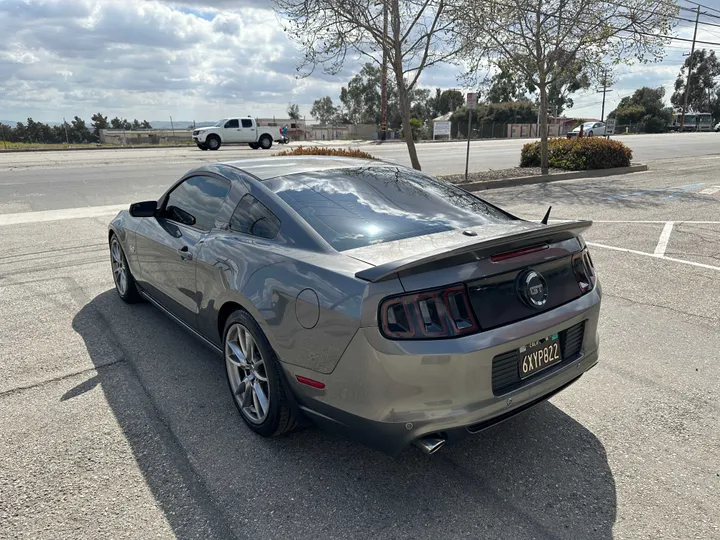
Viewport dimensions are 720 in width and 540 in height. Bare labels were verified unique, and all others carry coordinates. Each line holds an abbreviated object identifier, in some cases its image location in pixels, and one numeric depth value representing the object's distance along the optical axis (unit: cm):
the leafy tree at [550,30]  1420
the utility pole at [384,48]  1350
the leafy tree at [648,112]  6919
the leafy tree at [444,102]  9048
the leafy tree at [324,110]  9544
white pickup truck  3152
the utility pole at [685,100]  6347
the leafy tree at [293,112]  8471
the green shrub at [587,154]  1681
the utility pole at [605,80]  1601
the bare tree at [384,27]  1309
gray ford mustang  235
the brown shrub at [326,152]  1454
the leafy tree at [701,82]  8012
